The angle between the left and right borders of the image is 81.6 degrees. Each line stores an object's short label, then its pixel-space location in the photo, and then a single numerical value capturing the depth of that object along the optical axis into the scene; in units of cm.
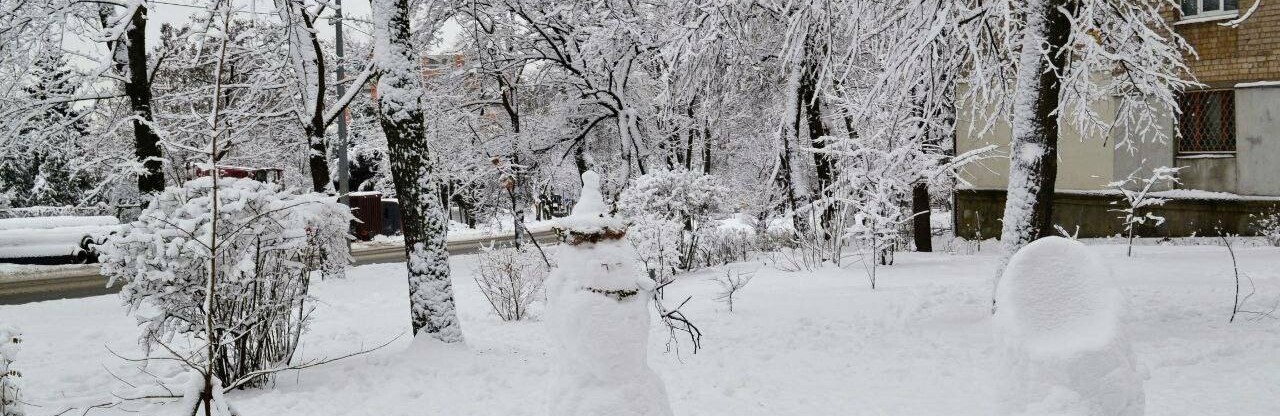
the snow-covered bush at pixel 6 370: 382
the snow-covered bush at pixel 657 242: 1039
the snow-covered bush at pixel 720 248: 1387
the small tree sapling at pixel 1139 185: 1477
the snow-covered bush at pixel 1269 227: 1184
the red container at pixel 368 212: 2696
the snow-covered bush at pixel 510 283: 866
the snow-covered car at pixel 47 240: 1559
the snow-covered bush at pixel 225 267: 512
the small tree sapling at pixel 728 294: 815
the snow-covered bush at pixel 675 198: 1248
